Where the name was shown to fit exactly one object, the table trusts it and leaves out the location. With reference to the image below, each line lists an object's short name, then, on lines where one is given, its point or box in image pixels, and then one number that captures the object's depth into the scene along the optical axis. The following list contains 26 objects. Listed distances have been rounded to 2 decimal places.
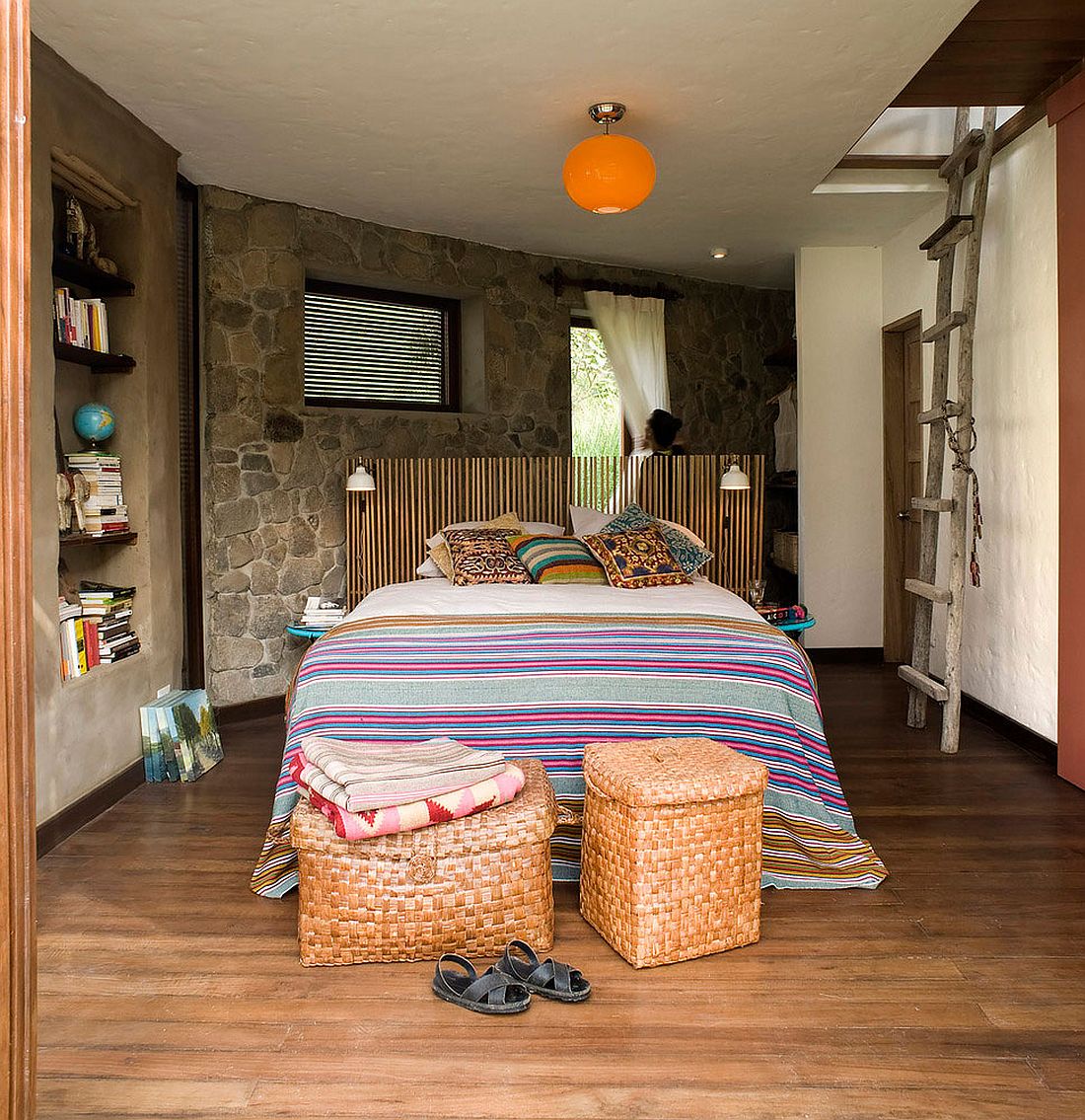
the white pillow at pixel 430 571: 4.95
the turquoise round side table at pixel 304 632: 4.68
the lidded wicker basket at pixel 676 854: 2.42
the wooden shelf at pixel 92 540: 3.64
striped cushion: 4.44
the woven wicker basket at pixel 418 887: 2.42
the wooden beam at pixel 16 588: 1.16
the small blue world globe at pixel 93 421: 3.93
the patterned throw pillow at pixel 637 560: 4.38
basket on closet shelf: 6.58
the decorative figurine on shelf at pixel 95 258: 3.95
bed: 3.02
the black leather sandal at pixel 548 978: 2.26
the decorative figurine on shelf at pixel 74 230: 3.84
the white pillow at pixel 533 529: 5.09
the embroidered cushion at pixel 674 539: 4.76
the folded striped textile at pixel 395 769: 2.37
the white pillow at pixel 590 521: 5.06
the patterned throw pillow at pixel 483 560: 4.44
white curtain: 6.66
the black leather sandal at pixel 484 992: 2.21
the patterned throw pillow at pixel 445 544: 4.79
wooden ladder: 4.35
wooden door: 6.14
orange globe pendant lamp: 3.52
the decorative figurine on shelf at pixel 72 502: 3.70
